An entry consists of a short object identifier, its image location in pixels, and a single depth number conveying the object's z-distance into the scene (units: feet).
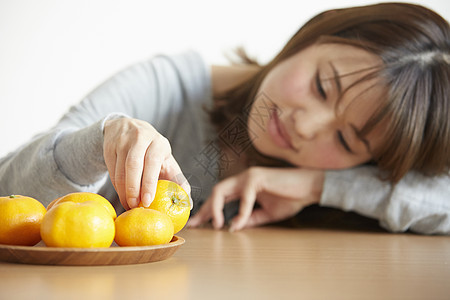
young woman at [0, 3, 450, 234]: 4.15
